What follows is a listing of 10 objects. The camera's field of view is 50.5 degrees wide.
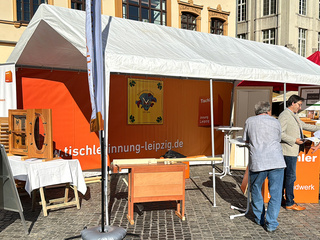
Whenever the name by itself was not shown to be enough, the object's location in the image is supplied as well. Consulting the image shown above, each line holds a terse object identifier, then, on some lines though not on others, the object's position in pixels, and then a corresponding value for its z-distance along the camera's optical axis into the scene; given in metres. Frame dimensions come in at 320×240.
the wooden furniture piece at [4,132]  5.45
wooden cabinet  4.82
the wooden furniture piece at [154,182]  4.55
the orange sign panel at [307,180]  5.68
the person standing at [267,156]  4.34
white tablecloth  4.64
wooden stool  4.93
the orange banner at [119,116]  6.83
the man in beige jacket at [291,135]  4.96
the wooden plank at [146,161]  4.62
